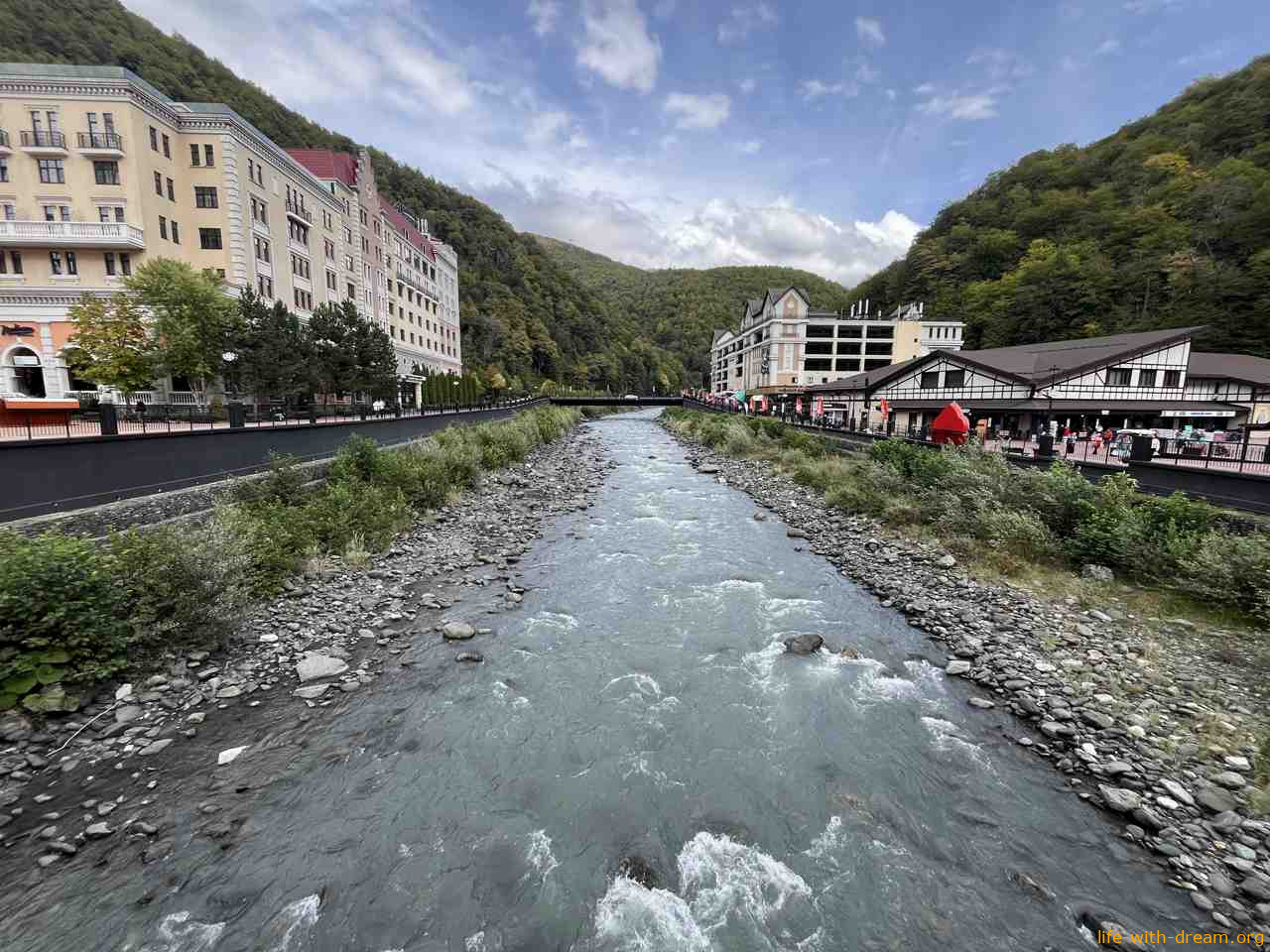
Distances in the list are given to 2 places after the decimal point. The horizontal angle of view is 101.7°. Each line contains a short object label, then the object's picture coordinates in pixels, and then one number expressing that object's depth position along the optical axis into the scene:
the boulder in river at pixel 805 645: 10.42
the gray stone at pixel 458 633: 10.68
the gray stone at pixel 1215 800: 6.06
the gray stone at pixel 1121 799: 6.27
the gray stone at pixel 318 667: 9.00
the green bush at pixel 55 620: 7.11
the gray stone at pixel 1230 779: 6.33
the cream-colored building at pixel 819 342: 75.75
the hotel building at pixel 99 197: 28.92
